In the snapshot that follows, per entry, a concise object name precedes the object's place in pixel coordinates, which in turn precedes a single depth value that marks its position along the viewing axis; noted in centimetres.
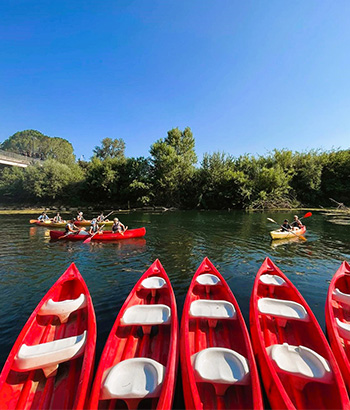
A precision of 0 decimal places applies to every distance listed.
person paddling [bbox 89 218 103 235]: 1469
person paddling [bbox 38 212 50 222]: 2111
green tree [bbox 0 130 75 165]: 7475
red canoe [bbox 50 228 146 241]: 1418
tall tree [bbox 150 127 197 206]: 4063
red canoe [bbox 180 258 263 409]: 289
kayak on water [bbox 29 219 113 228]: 1972
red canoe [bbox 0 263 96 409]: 296
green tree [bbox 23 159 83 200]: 4594
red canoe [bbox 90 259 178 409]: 276
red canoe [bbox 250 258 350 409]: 285
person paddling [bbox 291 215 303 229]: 1560
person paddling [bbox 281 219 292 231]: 1461
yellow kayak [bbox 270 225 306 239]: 1395
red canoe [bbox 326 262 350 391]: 340
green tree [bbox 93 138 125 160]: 6731
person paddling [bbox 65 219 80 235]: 1448
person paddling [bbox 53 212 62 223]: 2128
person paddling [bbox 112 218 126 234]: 1473
